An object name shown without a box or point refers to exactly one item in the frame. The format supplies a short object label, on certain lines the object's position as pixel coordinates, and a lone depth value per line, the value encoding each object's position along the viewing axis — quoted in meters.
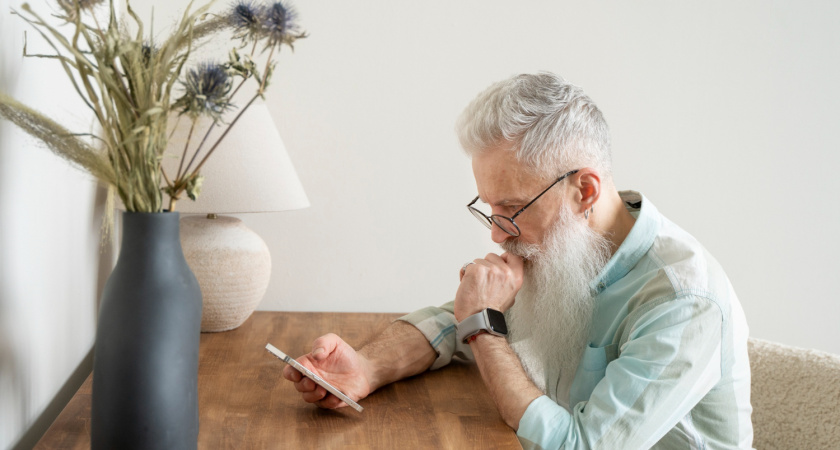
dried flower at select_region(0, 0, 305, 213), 0.75
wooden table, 1.04
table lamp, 1.53
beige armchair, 1.40
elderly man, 1.13
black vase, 0.79
